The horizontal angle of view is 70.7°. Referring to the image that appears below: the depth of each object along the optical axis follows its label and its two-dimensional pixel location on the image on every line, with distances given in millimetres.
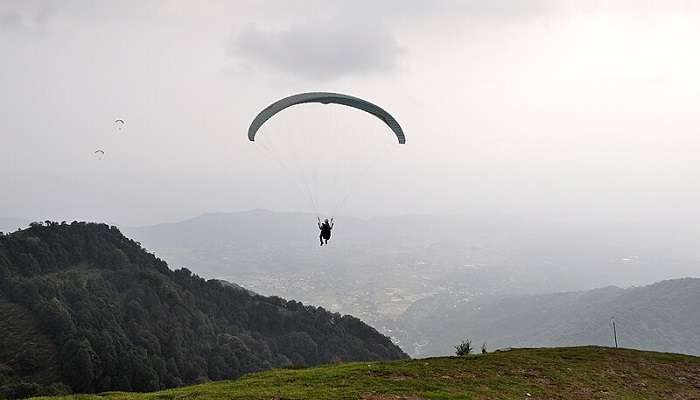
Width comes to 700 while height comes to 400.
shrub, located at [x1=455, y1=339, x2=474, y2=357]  29567
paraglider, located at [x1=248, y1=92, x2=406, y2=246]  26547
